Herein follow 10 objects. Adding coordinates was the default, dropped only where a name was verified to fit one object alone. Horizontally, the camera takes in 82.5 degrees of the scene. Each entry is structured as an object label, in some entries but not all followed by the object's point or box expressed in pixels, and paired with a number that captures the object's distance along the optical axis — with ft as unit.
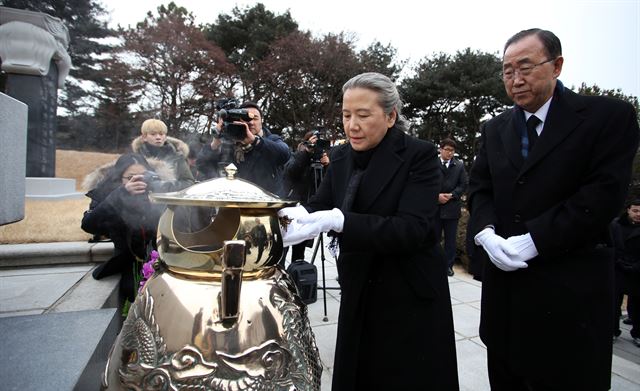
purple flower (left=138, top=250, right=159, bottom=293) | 6.98
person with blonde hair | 9.61
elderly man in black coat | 4.49
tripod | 12.45
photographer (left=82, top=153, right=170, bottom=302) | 8.70
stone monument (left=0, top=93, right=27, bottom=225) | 6.64
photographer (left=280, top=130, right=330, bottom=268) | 10.32
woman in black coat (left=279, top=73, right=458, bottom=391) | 4.91
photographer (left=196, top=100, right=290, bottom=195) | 8.29
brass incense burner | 2.68
